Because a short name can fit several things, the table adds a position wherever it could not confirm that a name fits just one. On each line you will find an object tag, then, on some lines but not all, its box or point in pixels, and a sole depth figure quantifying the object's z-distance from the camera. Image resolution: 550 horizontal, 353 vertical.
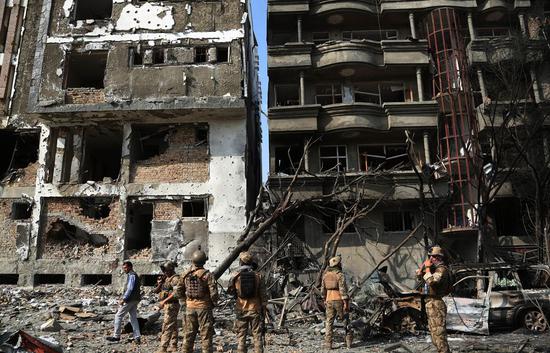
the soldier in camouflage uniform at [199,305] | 7.45
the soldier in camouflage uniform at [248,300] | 7.42
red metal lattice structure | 19.45
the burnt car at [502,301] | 10.18
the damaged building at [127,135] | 18.05
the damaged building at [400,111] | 19.45
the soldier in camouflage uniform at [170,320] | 8.43
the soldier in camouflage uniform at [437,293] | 7.46
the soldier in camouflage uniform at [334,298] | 9.04
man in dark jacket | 9.56
